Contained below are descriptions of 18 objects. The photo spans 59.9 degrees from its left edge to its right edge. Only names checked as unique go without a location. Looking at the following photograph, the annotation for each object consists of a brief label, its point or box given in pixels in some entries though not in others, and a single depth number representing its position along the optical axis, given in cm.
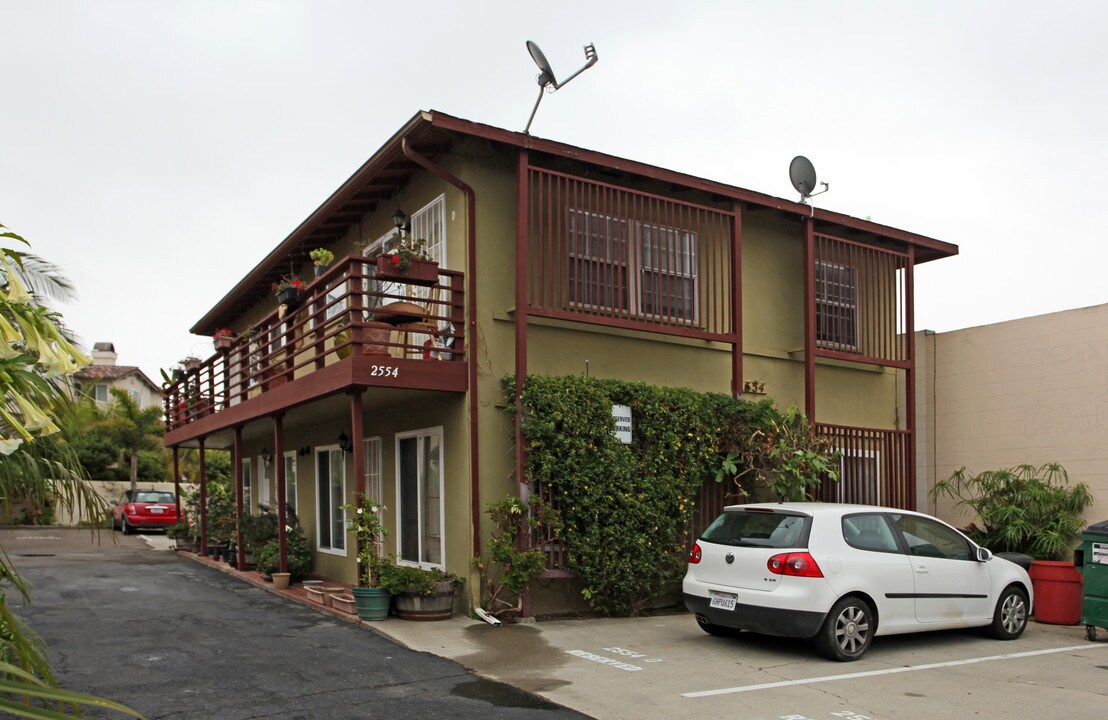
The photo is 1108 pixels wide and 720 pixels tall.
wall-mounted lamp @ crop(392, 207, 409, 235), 1306
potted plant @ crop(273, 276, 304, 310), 1351
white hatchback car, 875
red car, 2956
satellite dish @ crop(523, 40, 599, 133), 1119
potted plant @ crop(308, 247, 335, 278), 1345
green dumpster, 1003
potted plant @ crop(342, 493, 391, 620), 1080
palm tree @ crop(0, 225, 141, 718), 144
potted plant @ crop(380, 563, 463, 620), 1080
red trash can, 1133
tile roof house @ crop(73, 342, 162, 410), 5058
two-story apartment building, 1146
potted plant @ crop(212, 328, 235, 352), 1697
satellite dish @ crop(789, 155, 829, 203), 1443
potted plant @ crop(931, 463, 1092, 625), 1323
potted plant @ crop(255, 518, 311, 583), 1480
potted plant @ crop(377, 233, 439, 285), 1086
